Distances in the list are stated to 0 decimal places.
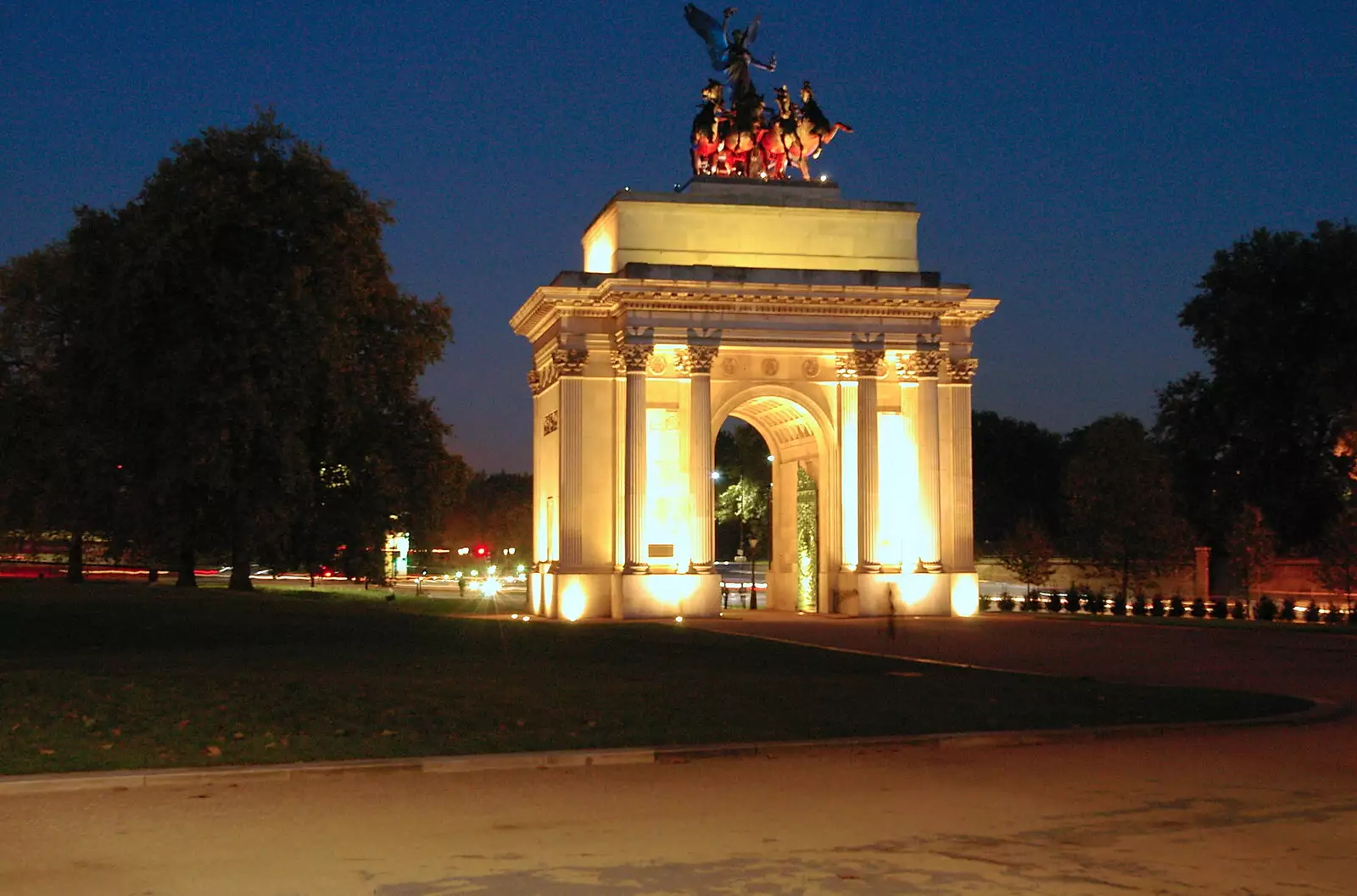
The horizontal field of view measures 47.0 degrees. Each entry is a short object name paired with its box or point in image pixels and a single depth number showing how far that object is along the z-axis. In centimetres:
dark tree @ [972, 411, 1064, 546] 11475
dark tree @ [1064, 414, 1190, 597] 6109
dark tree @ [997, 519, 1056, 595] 6681
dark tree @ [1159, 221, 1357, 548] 6075
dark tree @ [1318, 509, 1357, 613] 5362
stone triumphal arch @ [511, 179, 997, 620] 4578
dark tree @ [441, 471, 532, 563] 13300
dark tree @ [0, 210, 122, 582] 4619
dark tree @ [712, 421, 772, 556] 7512
